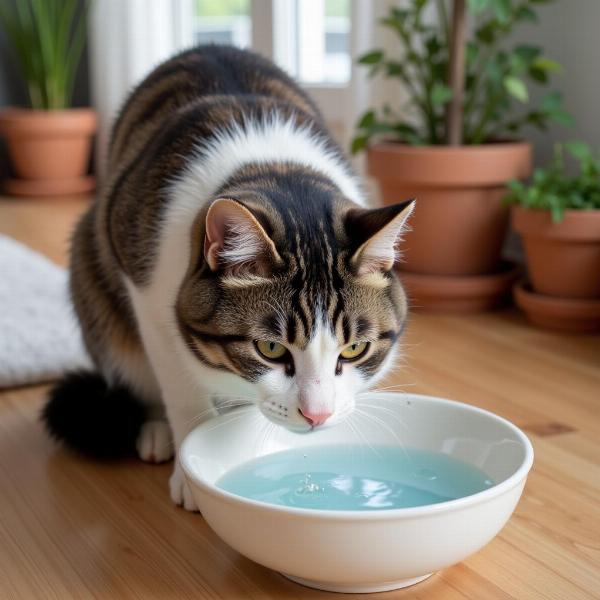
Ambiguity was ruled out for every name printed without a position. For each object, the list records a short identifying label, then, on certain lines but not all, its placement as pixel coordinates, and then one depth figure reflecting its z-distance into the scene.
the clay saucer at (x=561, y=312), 2.05
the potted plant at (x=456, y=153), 2.19
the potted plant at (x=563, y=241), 2.01
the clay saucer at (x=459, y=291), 2.24
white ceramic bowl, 0.93
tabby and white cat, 1.06
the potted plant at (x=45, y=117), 4.16
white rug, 1.81
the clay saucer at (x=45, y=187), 4.22
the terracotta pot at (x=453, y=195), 2.18
